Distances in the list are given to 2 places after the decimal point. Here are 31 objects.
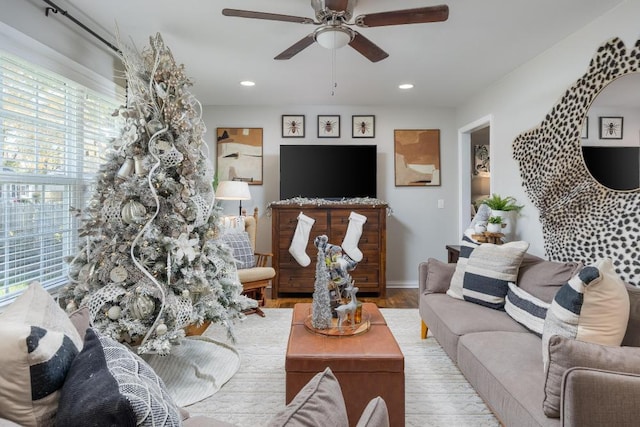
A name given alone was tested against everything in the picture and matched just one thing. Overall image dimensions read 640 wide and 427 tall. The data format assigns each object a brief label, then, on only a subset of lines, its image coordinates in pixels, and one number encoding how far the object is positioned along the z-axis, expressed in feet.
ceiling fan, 6.46
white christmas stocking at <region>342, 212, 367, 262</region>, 14.96
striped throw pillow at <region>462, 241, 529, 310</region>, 8.50
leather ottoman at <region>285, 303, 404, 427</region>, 6.09
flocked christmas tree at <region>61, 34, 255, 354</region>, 7.68
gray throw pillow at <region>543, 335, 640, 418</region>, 4.12
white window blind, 6.99
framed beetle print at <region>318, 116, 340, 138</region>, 16.56
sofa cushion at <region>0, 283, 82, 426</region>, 2.56
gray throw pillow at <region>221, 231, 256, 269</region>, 12.90
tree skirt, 7.57
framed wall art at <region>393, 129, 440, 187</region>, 16.67
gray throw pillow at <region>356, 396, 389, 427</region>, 2.25
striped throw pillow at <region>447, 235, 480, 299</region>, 9.43
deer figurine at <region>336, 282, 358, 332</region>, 7.30
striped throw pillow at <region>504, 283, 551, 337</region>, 7.13
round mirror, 7.34
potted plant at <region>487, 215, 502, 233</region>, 10.81
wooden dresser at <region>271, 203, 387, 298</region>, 15.06
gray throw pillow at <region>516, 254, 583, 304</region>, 7.57
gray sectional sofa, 3.91
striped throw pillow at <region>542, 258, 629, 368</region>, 5.13
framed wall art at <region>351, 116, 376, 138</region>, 16.57
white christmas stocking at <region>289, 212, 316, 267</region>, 14.82
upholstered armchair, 12.42
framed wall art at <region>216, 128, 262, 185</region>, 16.53
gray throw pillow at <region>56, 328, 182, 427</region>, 2.26
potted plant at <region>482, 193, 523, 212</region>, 11.04
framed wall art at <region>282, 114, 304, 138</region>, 16.53
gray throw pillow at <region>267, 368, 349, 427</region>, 2.17
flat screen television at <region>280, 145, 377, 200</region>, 15.97
